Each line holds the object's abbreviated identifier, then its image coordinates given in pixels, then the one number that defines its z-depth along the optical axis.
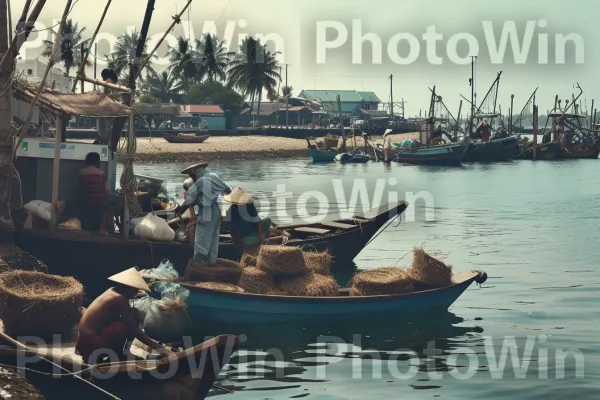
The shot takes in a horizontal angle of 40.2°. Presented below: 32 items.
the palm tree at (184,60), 94.25
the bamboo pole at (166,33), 16.45
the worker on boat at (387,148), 76.00
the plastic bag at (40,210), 15.30
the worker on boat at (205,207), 14.42
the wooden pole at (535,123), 75.85
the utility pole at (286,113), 109.00
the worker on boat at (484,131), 75.84
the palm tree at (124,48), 95.86
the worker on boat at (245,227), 16.23
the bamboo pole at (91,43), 15.73
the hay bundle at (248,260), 14.91
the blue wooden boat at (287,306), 13.74
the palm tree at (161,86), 99.75
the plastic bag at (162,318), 12.05
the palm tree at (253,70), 96.38
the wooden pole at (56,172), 15.01
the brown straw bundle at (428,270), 14.78
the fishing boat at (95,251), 15.15
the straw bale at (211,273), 14.30
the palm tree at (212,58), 96.44
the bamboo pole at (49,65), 13.58
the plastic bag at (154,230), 16.12
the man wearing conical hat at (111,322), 9.28
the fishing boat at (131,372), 8.88
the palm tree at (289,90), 126.55
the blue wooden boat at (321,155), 75.38
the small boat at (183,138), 77.44
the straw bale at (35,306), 9.88
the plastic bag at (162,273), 13.83
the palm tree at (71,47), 83.75
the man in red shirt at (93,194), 15.54
